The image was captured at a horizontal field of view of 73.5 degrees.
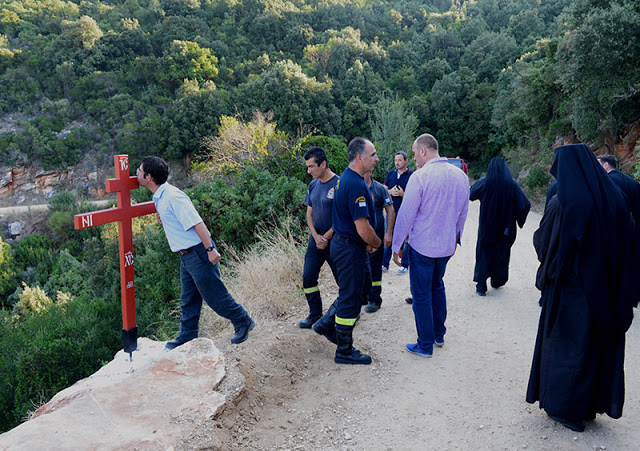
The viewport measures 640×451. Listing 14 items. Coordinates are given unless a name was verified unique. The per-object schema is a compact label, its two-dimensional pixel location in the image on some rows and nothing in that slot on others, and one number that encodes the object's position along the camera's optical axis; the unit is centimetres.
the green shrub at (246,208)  1140
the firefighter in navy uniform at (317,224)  474
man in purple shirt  424
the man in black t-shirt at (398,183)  705
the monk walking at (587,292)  298
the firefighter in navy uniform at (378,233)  575
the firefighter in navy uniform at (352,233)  387
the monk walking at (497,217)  639
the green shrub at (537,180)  1862
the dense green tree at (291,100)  3525
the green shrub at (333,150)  1616
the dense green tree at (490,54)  3966
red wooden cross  406
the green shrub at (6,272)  2652
